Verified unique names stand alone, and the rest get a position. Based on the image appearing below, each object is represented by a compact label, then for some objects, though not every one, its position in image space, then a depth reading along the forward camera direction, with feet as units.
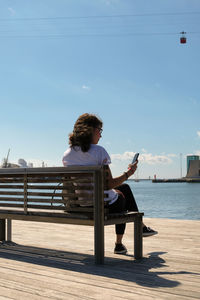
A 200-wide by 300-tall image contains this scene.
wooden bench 11.62
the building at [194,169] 435.53
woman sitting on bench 12.07
